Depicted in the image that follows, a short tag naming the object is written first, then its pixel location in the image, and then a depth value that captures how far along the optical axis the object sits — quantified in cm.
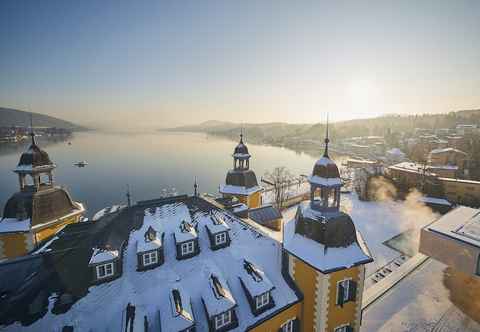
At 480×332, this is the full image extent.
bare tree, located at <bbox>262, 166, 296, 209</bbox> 3650
